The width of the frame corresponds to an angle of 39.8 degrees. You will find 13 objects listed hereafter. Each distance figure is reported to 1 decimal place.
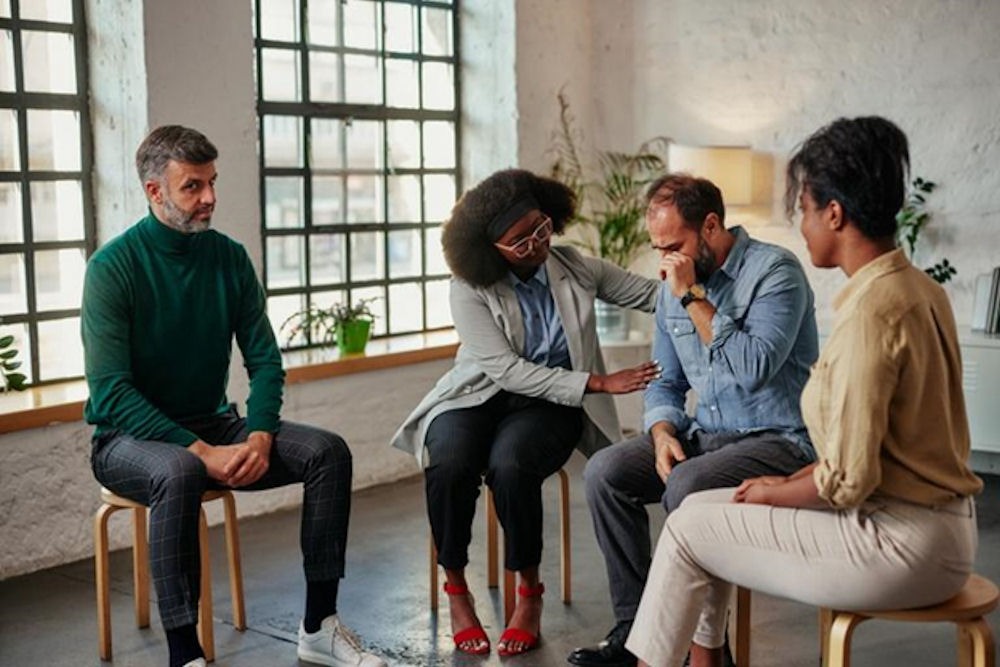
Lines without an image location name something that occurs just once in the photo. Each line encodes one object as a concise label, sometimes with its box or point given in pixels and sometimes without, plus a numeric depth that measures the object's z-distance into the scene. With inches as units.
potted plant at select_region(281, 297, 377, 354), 224.4
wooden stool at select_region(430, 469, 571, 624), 154.9
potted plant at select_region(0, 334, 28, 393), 171.6
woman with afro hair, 148.4
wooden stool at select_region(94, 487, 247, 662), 147.5
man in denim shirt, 130.8
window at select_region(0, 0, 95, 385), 188.9
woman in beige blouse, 98.7
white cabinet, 218.5
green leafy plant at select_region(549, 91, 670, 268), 259.6
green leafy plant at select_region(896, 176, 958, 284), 233.3
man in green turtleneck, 140.7
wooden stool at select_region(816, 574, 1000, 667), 102.6
